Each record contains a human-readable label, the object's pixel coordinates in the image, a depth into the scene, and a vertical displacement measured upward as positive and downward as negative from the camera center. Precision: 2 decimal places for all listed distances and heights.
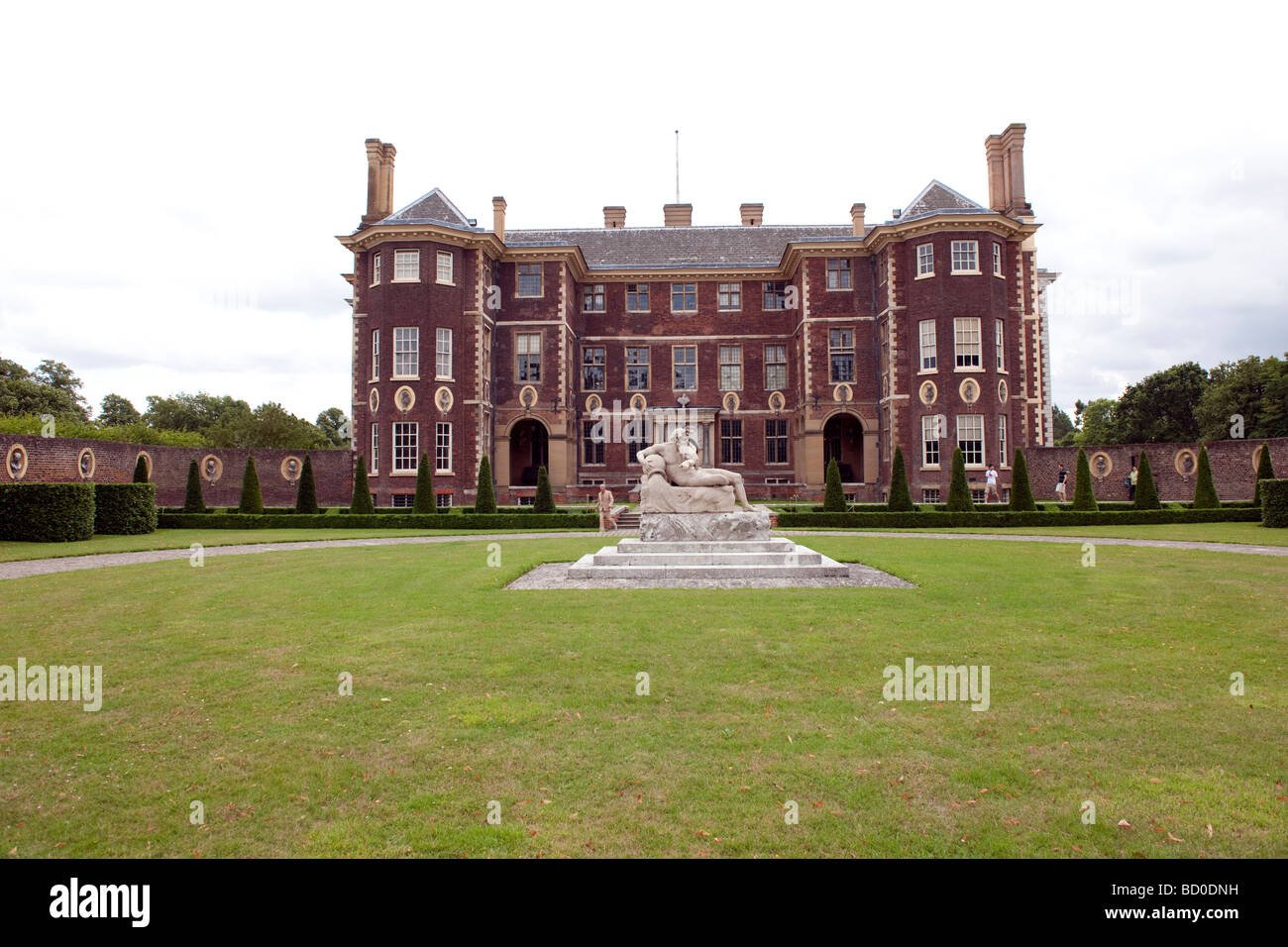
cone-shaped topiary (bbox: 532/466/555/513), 27.72 -0.43
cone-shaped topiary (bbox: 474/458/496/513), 27.78 -0.24
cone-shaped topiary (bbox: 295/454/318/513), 28.58 -0.26
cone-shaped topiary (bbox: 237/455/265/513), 28.14 -0.21
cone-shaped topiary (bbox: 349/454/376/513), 27.84 -0.17
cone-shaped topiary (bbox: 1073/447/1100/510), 25.58 -0.55
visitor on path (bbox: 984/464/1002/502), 31.50 -0.08
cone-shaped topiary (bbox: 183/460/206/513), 27.80 -0.25
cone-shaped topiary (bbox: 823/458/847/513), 26.78 -0.51
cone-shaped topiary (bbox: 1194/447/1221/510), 25.91 -0.55
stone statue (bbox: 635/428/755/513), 15.12 +0.04
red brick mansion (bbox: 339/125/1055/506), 34.50 +7.67
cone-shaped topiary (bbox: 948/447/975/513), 26.27 -0.42
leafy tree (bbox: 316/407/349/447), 94.24 +8.91
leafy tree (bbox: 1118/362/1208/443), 63.72 +6.74
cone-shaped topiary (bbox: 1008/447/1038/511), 26.14 -0.31
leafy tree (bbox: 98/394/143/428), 76.50 +8.86
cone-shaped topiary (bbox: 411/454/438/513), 28.13 -0.08
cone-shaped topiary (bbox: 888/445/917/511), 26.62 -0.28
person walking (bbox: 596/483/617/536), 23.07 -0.70
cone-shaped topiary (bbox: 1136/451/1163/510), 26.12 -0.49
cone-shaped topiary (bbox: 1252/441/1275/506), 26.15 +0.29
